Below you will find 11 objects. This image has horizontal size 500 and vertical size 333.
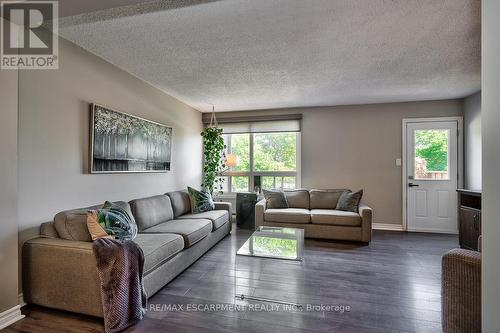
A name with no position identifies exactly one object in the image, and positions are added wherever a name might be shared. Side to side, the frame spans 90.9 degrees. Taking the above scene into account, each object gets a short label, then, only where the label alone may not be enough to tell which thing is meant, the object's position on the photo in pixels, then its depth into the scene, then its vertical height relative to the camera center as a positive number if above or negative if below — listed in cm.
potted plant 484 +24
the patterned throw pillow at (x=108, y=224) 200 -49
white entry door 429 -14
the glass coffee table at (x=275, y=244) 234 -83
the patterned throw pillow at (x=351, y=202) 402 -58
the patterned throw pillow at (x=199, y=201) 389 -57
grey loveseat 370 -79
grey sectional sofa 185 -80
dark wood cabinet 321 -69
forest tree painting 268 +29
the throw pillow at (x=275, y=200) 430 -59
